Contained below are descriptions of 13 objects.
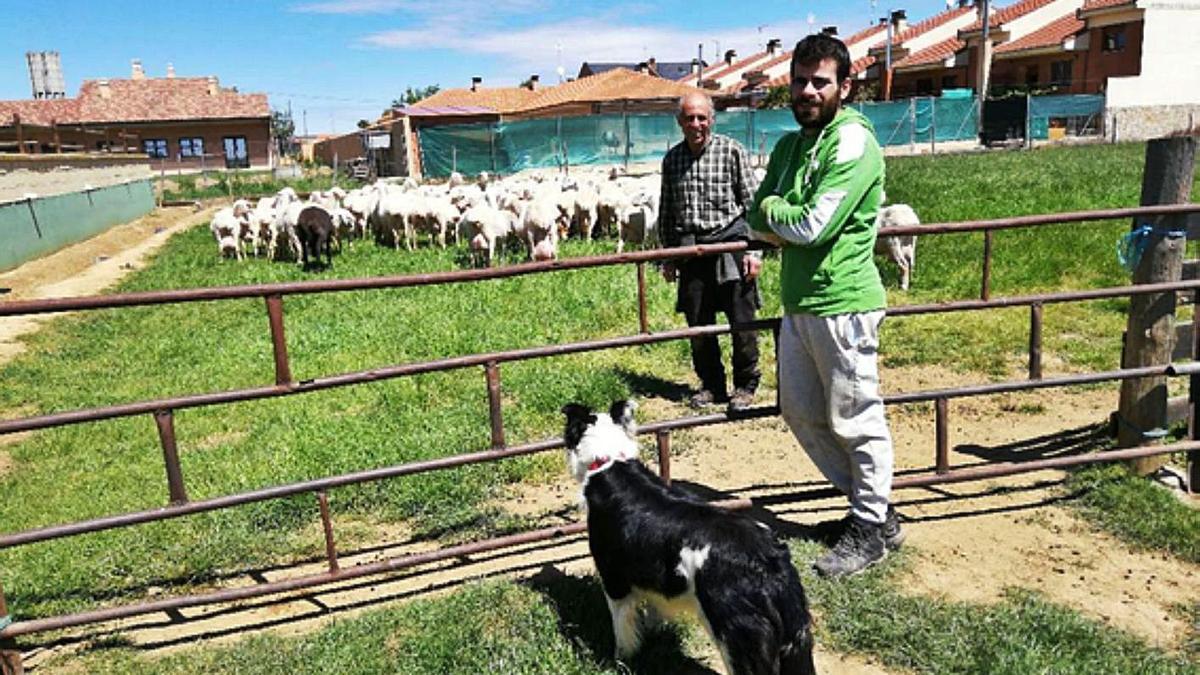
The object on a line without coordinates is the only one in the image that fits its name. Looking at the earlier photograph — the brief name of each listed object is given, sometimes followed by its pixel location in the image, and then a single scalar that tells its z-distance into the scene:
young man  3.18
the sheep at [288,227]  16.16
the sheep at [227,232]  16.44
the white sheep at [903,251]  9.35
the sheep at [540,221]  13.73
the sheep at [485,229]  13.73
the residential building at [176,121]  48.34
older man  5.48
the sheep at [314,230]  14.81
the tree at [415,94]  106.62
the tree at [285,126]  87.66
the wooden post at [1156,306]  4.28
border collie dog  2.60
